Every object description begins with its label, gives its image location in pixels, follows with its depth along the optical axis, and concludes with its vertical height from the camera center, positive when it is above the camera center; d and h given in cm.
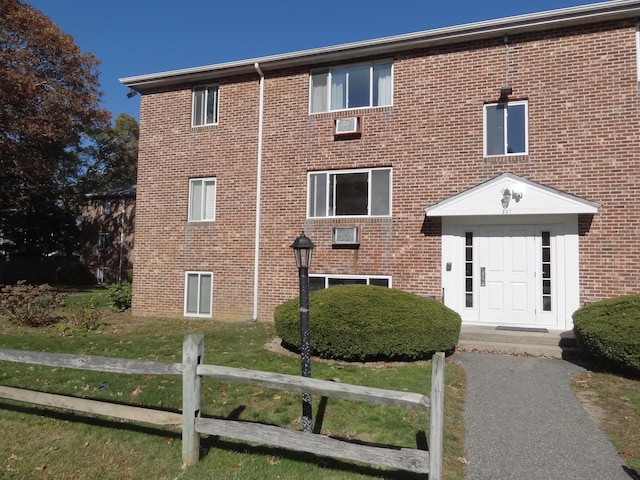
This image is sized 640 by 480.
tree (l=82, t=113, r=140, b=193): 3628 +811
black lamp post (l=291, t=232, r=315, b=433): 426 -57
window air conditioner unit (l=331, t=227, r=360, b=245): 1036 +45
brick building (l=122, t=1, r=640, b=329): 879 +198
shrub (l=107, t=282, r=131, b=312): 1329 -143
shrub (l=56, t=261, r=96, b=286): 2684 -147
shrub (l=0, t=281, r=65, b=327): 1042 -130
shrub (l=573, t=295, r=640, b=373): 625 -107
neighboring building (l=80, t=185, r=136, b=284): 2827 +115
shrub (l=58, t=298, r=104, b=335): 980 -169
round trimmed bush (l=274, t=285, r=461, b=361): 698 -115
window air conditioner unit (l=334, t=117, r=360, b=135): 1058 +313
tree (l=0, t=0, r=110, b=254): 1761 +653
